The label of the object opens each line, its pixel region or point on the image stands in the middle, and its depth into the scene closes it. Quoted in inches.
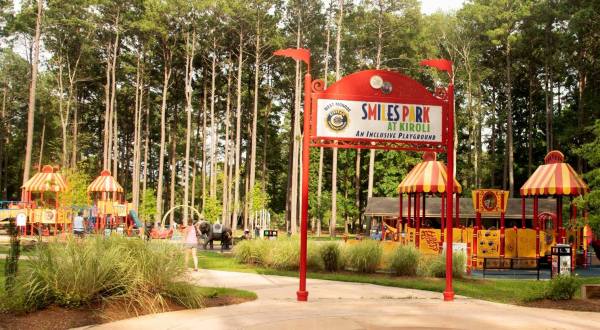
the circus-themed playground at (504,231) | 824.3
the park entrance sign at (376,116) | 452.8
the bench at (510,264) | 740.6
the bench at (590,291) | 448.1
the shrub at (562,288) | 432.8
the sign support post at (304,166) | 430.6
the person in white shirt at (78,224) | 954.1
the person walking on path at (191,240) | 605.0
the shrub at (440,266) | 615.5
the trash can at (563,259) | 534.3
